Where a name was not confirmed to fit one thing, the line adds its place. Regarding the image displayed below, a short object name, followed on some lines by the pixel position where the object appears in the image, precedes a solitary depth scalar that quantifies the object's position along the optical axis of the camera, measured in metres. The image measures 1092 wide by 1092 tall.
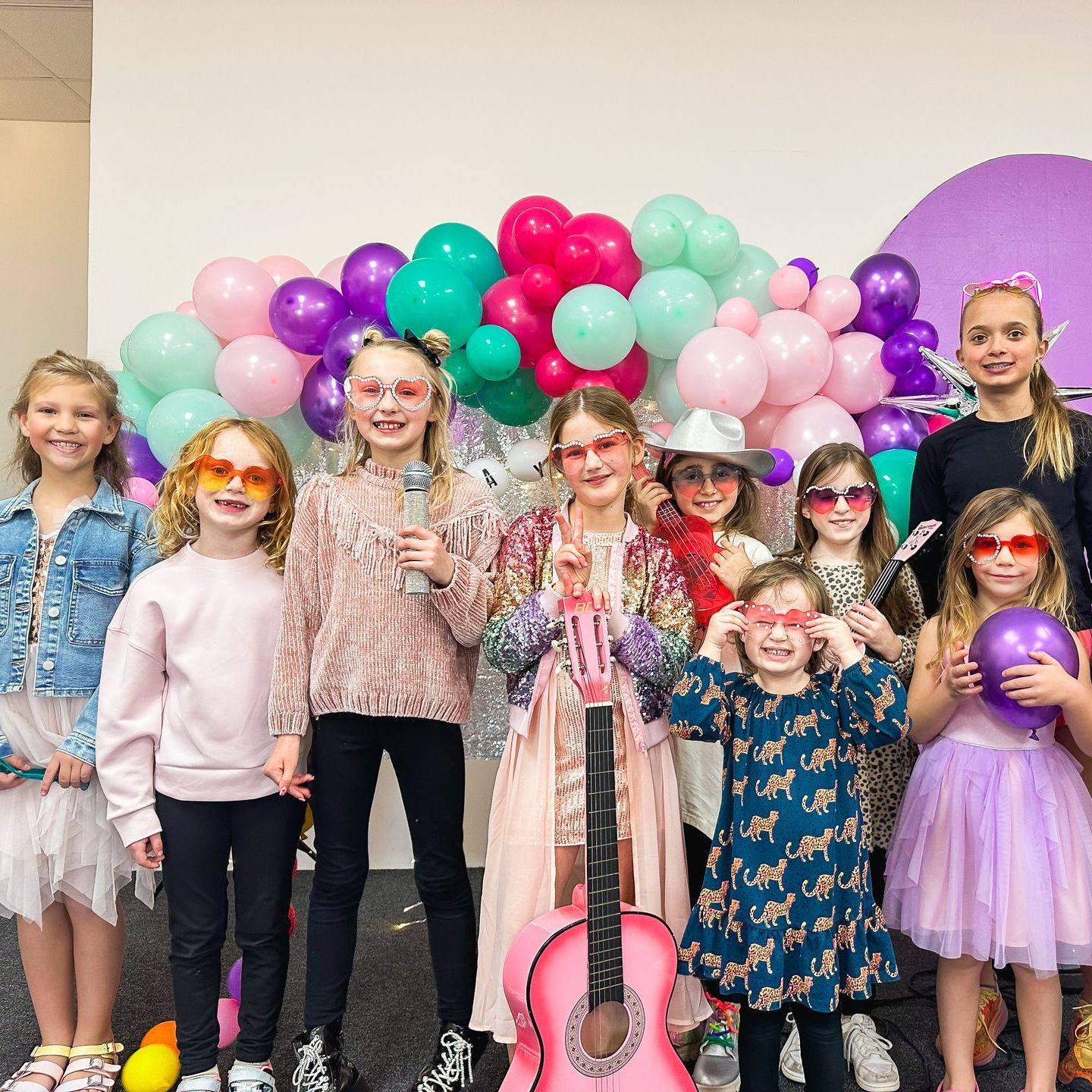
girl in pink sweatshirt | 2.04
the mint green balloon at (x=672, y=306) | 2.90
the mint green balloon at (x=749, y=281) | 3.13
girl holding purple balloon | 1.92
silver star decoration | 2.86
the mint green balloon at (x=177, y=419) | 2.88
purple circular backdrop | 3.54
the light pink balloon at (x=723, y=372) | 2.79
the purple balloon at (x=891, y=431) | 3.07
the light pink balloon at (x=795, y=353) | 2.91
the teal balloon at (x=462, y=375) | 3.00
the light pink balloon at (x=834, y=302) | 3.04
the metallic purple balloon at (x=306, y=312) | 2.96
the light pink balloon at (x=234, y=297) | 3.03
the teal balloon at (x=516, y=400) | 3.10
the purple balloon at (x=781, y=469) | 2.85
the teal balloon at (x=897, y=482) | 2.83
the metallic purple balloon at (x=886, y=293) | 3.08
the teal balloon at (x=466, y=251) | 3.02
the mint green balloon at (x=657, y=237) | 2.90
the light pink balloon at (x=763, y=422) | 3.12
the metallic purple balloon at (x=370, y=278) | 3.00
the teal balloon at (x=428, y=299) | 2.80
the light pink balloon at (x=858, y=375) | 3.03
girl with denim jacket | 2.12
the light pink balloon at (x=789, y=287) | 3.02
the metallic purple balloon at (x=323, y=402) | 2.98
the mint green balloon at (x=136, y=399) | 3.10
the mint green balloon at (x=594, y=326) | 2.79
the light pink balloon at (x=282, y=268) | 3.25
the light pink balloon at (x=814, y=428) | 2.94
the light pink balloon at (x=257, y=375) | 2.94
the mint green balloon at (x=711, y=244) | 2.96
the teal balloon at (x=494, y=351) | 2.87
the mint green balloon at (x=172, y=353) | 3.00
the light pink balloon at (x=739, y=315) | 2.98
